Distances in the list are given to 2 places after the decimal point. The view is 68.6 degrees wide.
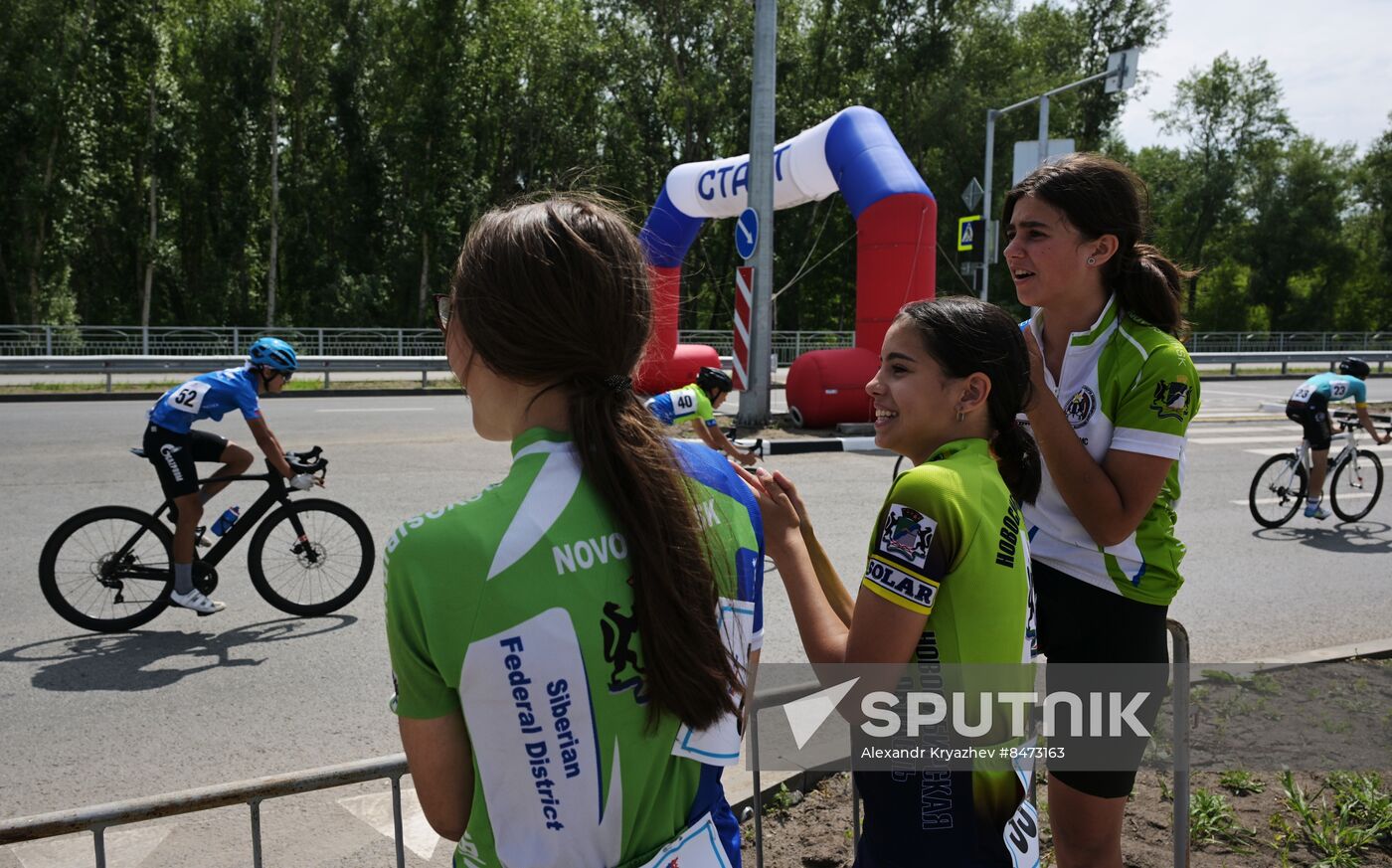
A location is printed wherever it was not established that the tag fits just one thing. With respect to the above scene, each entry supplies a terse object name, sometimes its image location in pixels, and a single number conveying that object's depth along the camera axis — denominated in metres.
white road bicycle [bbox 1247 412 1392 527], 9.56
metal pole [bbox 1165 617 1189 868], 2.69
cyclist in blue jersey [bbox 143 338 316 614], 6.13
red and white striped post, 14.50
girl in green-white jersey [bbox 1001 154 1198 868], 2.21
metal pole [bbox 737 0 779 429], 14.38
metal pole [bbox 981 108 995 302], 19.18
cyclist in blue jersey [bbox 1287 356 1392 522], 9.35
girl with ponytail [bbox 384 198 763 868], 1.17
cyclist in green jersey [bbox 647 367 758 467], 6.74
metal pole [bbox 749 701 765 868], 2.56
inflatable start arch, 13.66
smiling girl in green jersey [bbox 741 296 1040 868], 1.74
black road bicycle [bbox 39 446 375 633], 6.00
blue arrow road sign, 14.20
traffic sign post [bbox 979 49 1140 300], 19.64
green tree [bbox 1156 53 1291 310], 50.91
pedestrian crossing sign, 17.59
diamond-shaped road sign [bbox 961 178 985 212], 18.98
